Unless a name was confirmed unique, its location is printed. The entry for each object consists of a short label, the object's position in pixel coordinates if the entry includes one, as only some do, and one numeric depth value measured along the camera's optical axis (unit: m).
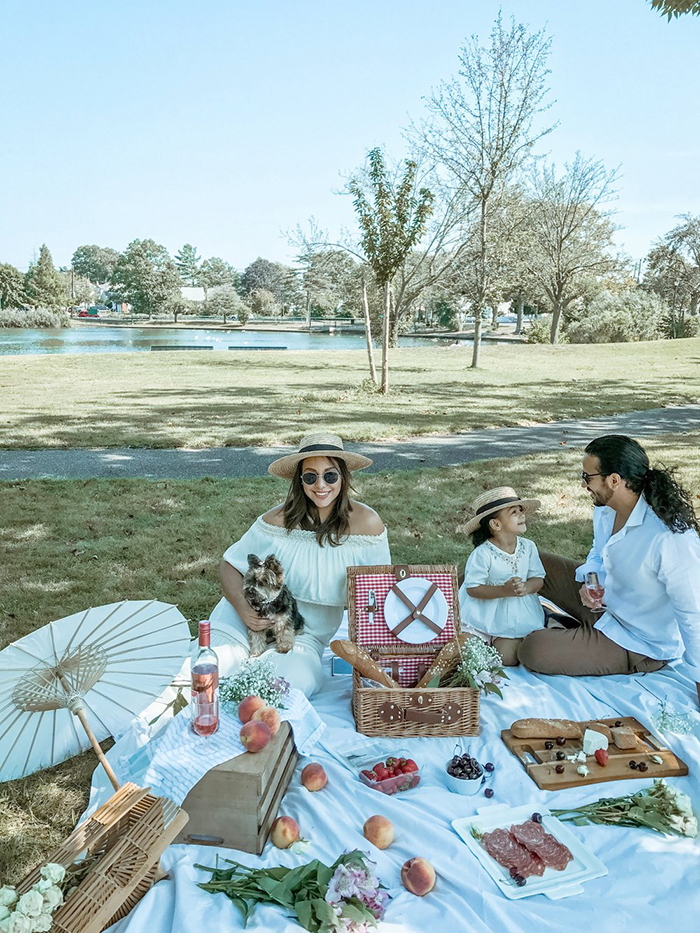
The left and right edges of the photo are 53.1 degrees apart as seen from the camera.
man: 3.93
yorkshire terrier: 4.04
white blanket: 2.53
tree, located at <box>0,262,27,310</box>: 68.44
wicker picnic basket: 3.69
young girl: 4.61
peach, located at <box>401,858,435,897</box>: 2.65
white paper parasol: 2.74
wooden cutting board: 3.36
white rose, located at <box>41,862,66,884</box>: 2.16
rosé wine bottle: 2.97
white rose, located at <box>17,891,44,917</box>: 2.05
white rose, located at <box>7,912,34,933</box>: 2.03
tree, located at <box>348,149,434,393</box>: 14.55
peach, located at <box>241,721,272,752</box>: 2.98
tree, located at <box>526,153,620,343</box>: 36.25
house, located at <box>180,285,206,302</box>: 86.24
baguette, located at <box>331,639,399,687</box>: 3.79
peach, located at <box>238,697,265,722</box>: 3.15
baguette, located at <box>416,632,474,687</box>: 3.93
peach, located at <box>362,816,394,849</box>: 2.92
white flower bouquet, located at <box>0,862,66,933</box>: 2.04
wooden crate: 2.83
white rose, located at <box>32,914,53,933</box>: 2.05
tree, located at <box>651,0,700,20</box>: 6.10
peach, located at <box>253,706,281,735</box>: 3.09
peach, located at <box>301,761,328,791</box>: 3.29
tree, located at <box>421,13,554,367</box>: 21.22
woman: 4.35
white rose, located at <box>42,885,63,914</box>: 2.11
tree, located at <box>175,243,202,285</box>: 116.96
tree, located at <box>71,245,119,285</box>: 143.00
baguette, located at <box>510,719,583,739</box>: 3.71
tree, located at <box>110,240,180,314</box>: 74.94
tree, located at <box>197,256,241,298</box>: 111.12
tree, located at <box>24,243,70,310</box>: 72.94
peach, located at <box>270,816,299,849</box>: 2.91
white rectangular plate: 2.68
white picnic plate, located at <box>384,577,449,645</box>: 4.08
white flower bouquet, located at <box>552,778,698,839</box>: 2.99
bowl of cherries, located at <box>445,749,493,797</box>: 3.26
